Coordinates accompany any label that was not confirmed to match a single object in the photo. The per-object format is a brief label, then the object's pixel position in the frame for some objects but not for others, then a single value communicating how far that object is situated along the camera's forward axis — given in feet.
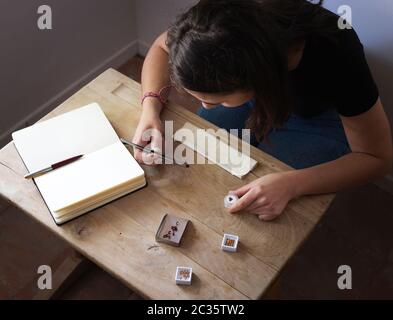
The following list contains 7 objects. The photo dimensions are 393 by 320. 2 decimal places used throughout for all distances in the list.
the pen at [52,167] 2.98
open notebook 2.89
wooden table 2.67
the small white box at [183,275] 2.63
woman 2.59
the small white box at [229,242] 2.78
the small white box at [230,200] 2.98
